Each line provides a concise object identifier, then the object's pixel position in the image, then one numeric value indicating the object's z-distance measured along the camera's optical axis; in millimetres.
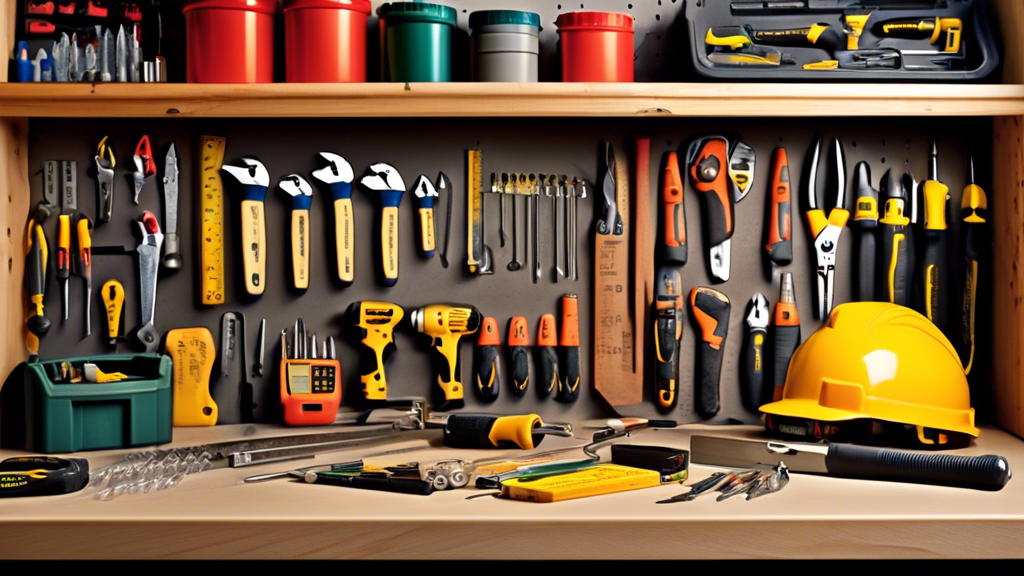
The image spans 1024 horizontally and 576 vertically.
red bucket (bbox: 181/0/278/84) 1807
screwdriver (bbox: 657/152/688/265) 2010
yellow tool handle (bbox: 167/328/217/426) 1993
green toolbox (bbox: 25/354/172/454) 1725
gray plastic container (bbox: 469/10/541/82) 1823
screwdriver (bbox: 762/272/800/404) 2012
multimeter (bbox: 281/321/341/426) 1955
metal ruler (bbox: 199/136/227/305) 1987
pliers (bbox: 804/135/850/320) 2010
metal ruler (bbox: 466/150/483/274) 2023
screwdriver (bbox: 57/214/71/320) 1965
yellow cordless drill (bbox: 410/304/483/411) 2000
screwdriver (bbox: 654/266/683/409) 2008
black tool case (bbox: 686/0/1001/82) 1807
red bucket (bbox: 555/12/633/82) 1827
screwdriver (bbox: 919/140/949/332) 1992
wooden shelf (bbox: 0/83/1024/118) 1752
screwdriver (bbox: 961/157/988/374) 1973
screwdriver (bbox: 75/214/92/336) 1970
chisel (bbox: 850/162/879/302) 1995
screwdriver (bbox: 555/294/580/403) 2029
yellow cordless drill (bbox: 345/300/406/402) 2002
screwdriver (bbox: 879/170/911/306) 1987
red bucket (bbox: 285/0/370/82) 1822
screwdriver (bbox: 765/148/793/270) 2008
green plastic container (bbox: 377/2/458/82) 1826
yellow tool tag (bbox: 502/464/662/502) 1391
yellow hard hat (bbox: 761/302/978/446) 1723
